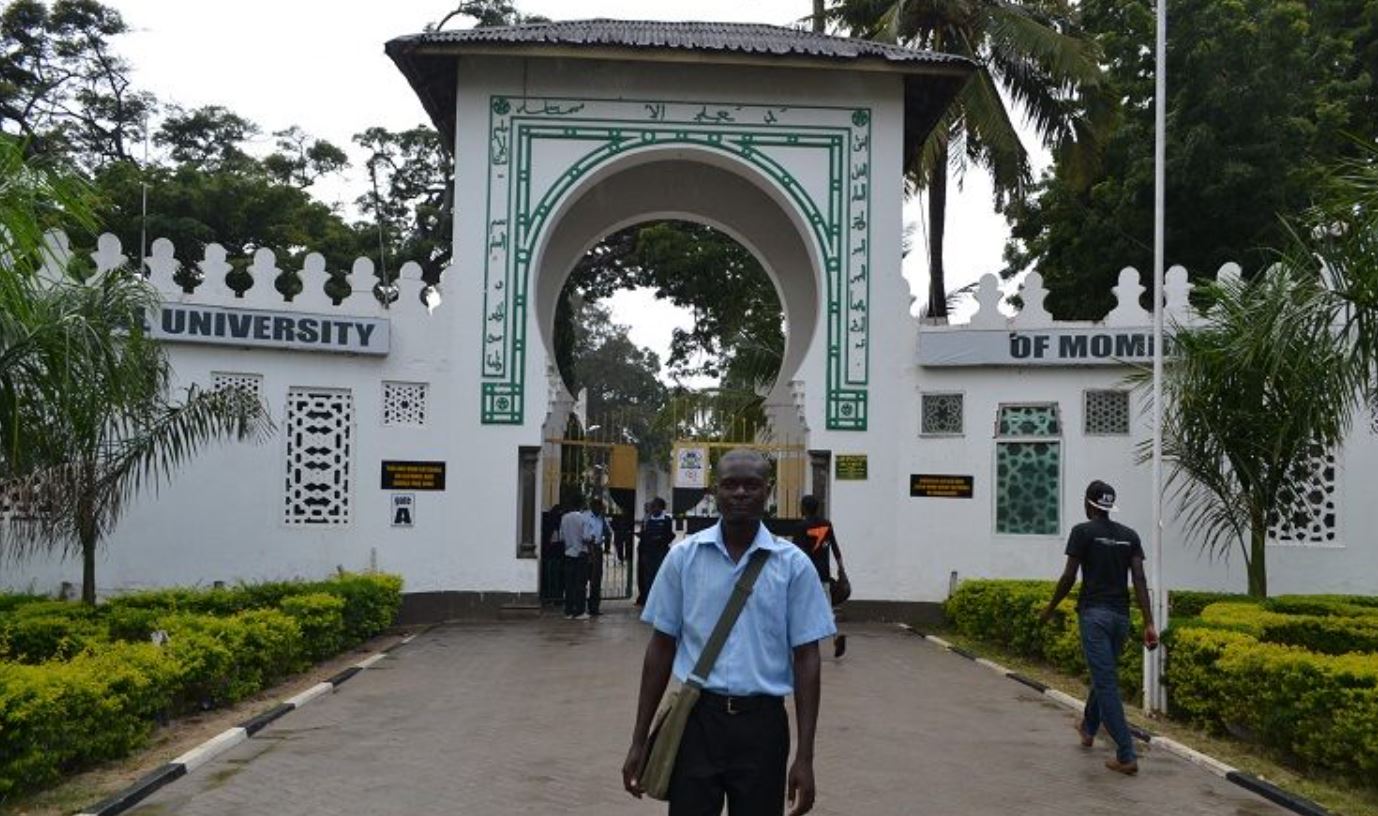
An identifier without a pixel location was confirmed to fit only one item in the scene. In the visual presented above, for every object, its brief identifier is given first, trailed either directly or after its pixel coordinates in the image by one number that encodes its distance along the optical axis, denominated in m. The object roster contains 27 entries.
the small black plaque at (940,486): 18.41
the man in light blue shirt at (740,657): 4.73
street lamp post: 11.21
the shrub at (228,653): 10.42
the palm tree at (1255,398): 10.64
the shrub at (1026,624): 11.94
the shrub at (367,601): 15.30
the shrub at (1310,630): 11.82
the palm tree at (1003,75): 22.12
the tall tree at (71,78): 34.62
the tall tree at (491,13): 37.19
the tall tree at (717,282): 29.92
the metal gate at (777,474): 19.08
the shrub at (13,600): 13.16
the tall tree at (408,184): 39.00
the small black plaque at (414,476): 18.12
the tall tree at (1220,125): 22.92
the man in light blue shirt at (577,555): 18.17
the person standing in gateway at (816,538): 13.79
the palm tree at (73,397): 8.12
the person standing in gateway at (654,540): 19.27
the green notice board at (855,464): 18.56
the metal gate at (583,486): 19.06
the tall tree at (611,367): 73.25
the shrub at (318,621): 13.52
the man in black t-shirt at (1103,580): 9.11
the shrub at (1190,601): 15.52
